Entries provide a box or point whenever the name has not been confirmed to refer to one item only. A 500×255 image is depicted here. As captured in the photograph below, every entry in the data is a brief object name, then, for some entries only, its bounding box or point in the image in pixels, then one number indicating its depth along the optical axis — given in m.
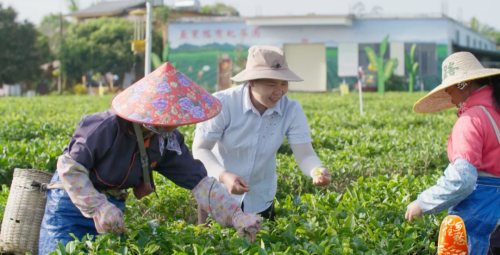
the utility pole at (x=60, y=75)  36.03
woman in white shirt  3.37
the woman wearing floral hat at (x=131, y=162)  2.56
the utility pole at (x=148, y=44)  10.72
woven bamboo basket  3.02
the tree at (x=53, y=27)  44.32
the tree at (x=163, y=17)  35.91
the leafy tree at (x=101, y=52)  35.47
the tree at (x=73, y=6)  46.38
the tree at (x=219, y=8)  52.38
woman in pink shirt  2.55
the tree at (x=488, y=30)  54.23
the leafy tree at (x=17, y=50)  34.81
